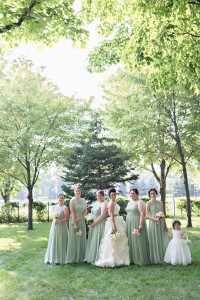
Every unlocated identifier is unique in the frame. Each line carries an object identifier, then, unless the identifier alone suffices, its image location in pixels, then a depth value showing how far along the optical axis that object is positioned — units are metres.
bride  7.00
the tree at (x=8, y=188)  24.11
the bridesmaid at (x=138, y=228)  7.23
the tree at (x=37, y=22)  5.37
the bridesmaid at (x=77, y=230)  7.56
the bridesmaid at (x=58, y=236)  7.52
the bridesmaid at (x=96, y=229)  7.44
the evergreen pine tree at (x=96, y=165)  12.09
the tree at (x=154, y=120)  14.77
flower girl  6.98
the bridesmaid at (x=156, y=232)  7.44
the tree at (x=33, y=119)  15.09
